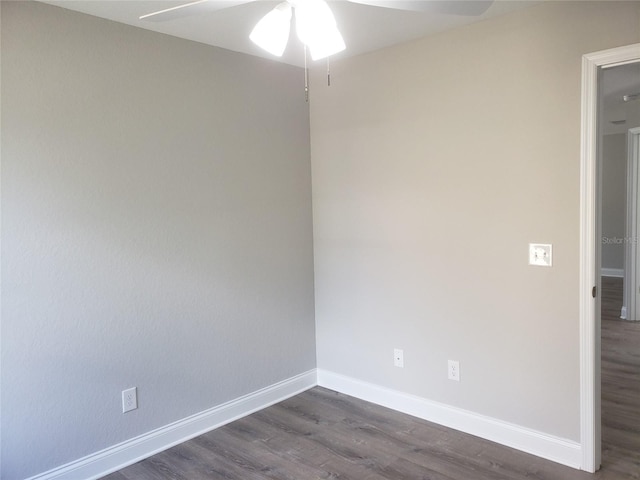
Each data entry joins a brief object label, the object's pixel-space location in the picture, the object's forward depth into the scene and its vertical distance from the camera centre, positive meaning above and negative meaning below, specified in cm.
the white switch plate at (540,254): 252 -26
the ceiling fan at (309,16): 152 +64
